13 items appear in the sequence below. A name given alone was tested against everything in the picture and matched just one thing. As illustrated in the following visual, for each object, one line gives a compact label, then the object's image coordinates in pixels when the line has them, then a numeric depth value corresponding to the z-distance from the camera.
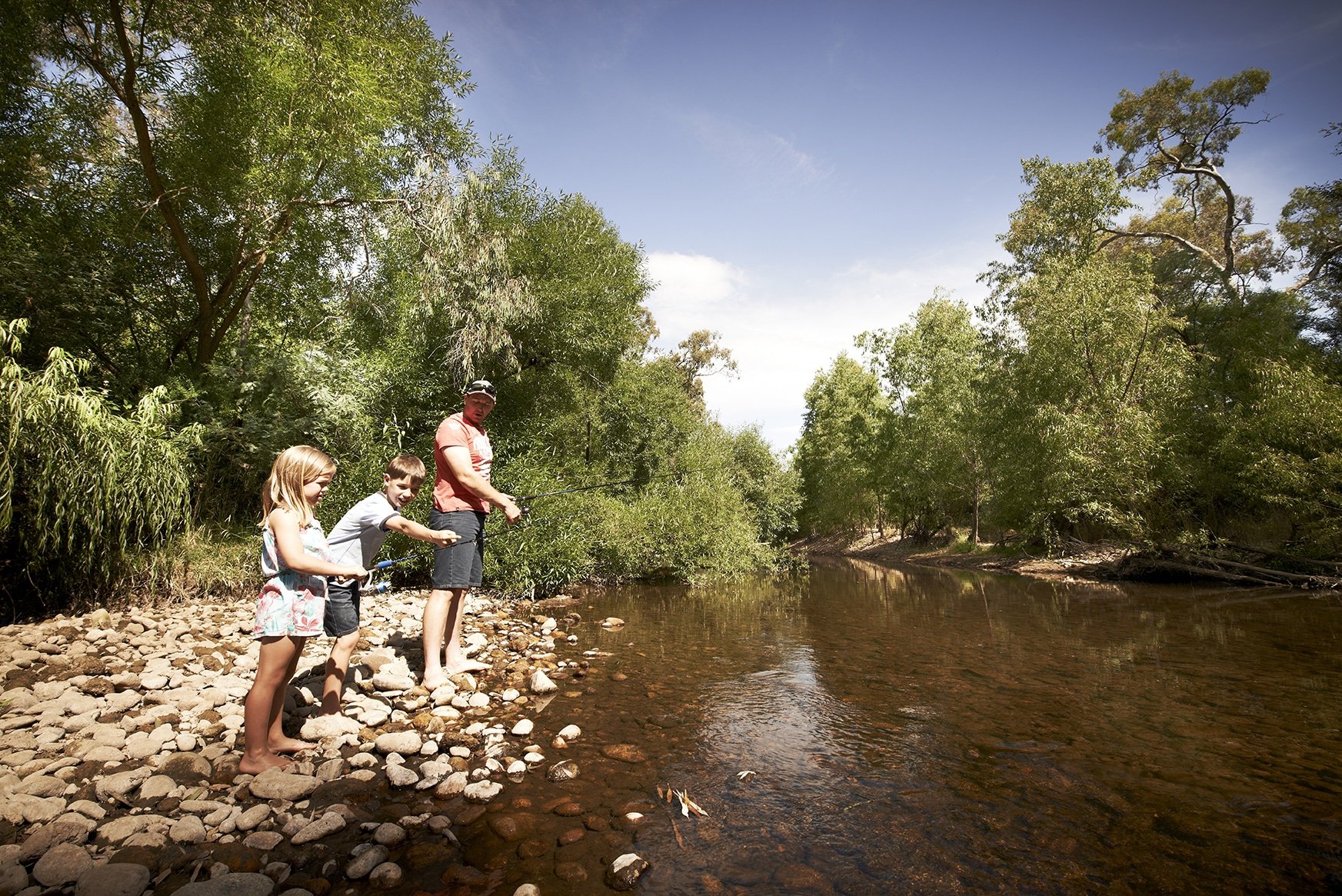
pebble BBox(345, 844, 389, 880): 2.43
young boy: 4.10
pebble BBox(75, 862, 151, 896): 2.15
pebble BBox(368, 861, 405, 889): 2.38
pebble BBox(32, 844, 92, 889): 2.21
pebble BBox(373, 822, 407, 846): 2.65
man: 4.95
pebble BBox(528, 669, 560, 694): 5.02
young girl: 3.27
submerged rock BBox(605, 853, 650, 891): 2.42
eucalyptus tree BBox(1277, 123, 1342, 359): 18.53
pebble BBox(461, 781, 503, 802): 3.14
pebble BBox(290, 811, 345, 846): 2.65
